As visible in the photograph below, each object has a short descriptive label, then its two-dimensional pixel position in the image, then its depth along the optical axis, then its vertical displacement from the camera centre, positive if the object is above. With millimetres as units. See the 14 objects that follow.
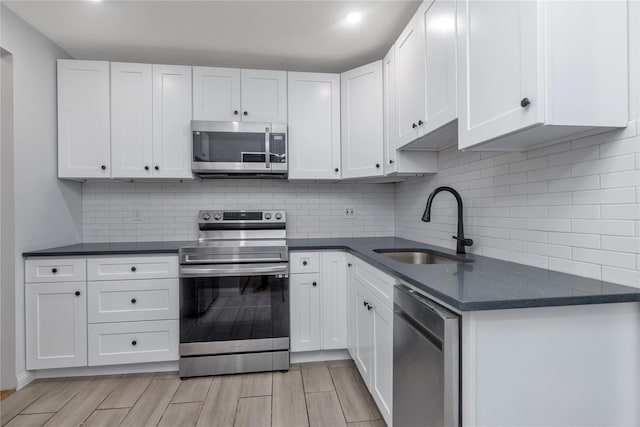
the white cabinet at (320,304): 2389 -711
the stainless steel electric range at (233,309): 2221 -700
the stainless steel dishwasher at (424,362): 973 -542
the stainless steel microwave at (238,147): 2432 +530
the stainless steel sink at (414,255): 2080 -305
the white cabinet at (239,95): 2527 +988
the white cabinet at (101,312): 2156 -697
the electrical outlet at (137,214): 2777 +0
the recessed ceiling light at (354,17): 2016 +1297
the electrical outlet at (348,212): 3016 +9
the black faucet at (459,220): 1884 -47
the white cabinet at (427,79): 1486 +748
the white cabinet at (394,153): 2240 +447
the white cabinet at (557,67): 983 +481
